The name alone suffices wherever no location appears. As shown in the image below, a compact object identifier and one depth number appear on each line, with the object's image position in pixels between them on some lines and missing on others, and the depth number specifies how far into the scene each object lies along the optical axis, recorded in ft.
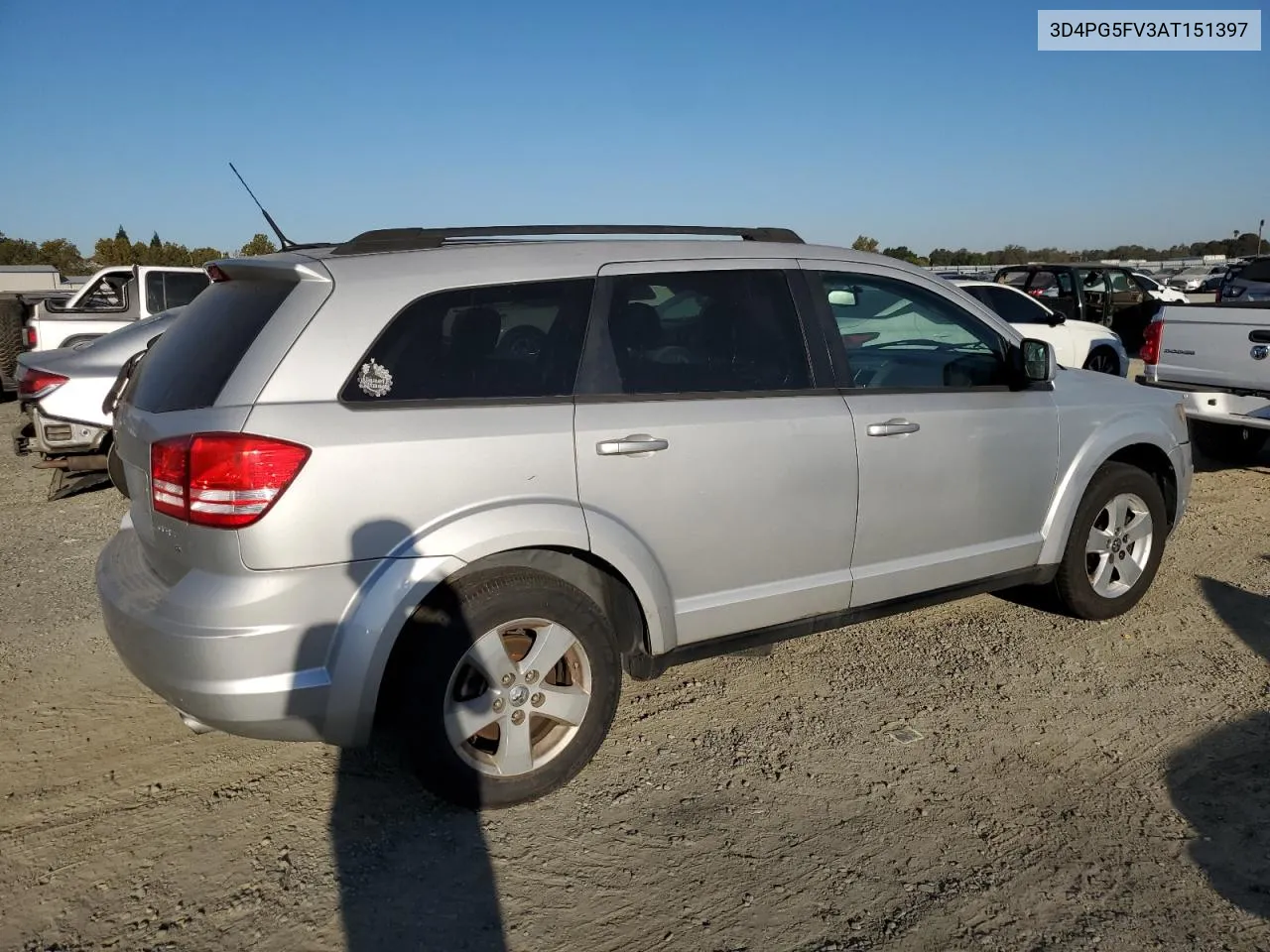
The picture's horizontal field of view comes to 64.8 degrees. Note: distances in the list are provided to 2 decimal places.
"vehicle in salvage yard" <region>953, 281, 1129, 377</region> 38.40
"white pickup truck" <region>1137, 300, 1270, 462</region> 23.71
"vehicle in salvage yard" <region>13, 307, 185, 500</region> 23.59
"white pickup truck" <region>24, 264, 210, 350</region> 36.47
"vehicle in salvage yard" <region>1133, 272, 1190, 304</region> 67.05
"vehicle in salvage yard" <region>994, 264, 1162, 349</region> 53.52
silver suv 9.68
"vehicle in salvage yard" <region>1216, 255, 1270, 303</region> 37.52
